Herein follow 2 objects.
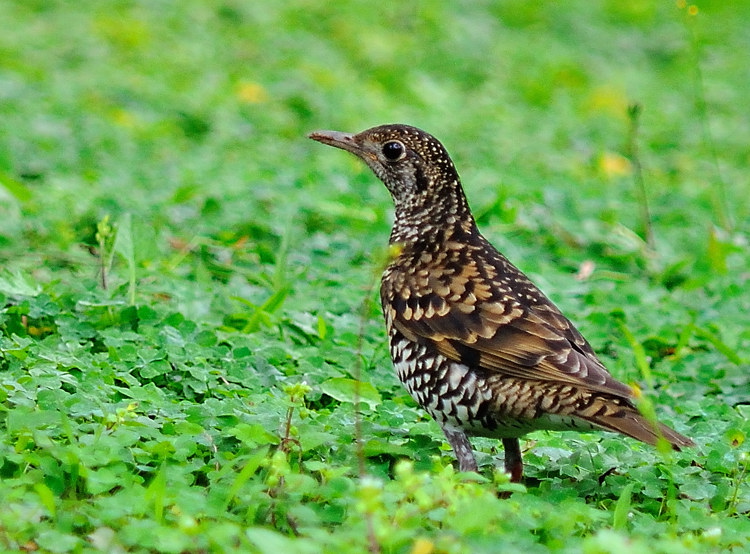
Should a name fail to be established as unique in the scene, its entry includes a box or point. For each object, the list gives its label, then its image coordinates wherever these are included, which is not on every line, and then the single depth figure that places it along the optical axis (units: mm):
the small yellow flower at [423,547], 7277
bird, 9570
